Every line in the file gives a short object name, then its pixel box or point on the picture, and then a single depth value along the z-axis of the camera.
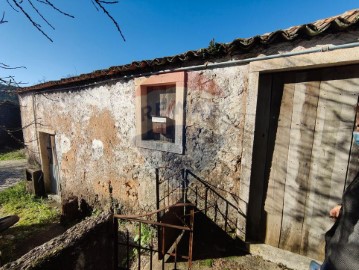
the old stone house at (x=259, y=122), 2.33
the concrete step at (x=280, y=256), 2.68
